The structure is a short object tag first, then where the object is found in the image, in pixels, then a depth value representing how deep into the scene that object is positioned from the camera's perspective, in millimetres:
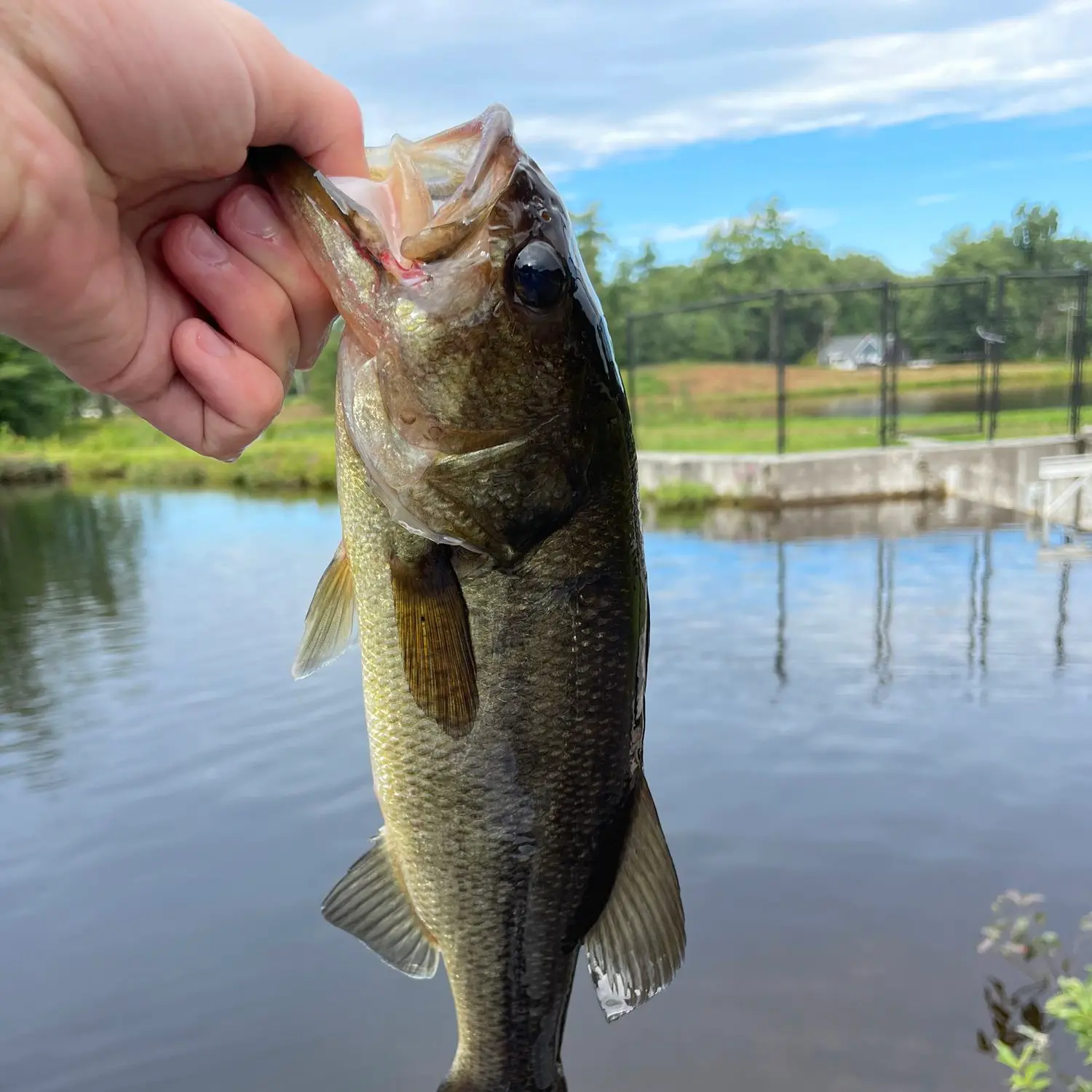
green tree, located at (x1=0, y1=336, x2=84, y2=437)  32250
